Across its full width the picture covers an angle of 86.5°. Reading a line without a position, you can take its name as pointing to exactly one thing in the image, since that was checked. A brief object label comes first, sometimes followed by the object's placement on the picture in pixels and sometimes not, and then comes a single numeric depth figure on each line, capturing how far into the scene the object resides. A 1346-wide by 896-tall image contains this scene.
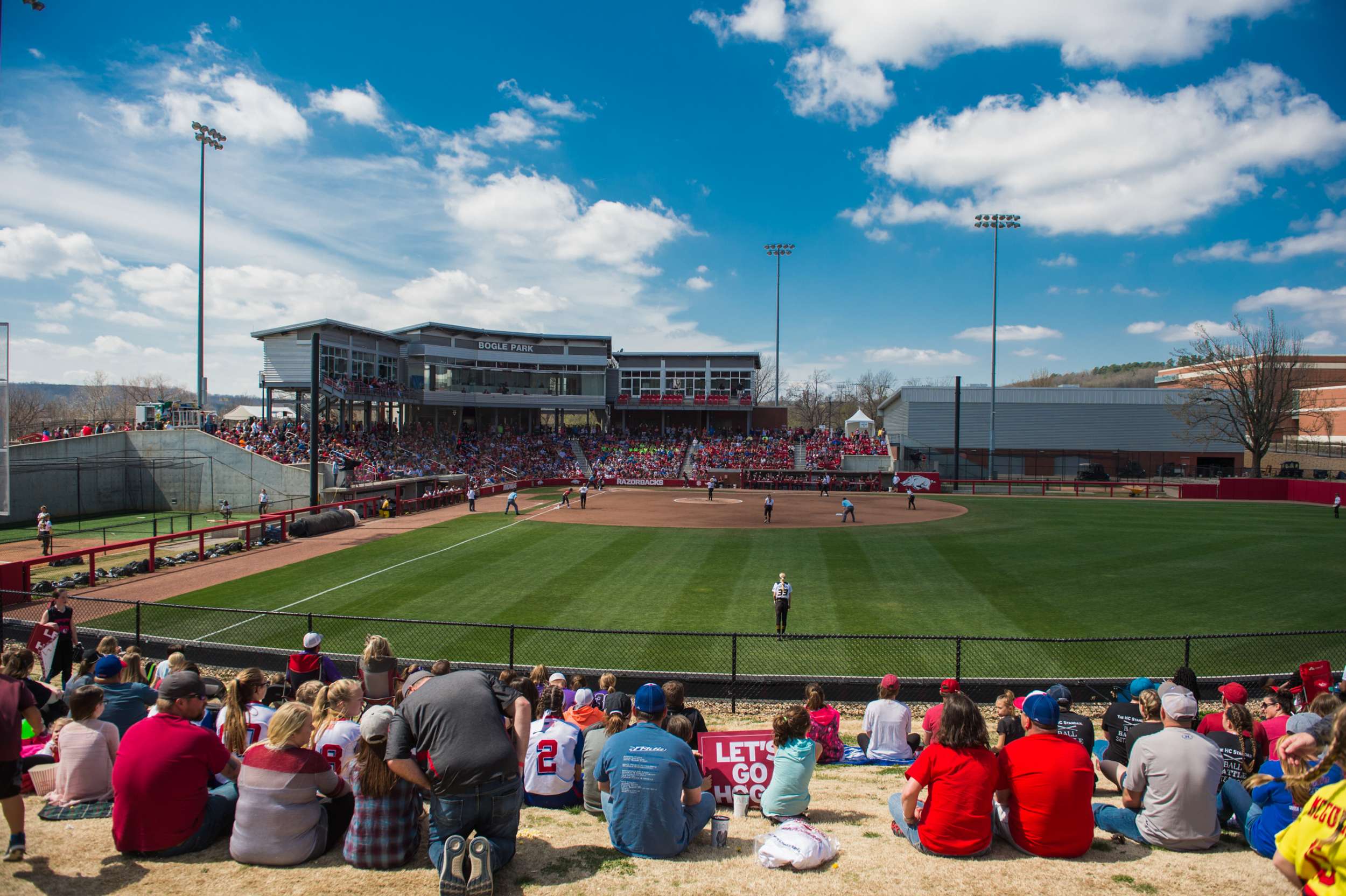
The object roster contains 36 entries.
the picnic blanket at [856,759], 9.01
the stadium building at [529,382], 59.91
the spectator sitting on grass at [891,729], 8.93
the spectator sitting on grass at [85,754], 5.79
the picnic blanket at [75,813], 5.81
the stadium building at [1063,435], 64.38
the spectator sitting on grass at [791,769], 6.16
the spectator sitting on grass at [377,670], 6.54
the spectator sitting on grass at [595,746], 6.53
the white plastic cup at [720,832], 5.63
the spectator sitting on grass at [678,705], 7.45
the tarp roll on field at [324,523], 29.52
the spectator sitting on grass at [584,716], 7.39
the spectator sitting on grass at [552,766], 6.75
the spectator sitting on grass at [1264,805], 5.12
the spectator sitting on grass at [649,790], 5.30
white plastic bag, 5.20
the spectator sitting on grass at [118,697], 6.95
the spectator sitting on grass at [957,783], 5.24
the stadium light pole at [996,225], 60.57
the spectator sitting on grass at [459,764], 4.61
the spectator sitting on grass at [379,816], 4.91
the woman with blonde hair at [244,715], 6.30
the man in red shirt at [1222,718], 6.77
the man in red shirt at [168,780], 5.04
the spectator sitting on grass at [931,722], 8.21
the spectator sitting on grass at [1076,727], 7.24
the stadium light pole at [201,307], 44.25
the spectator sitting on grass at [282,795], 4.98
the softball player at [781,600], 15.66
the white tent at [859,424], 70.62
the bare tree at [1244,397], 60.78
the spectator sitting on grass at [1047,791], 5.27
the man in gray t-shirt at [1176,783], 5.35
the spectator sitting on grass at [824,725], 8.63
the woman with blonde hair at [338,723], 5.80
